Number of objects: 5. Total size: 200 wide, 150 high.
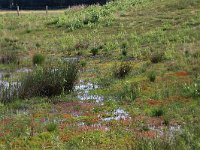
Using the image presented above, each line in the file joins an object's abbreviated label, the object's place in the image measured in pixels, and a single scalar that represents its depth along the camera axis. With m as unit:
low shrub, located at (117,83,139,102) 18.67
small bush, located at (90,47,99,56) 31.92
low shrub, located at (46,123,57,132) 14.68
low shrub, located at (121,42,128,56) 30.42
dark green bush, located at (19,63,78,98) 19.00
